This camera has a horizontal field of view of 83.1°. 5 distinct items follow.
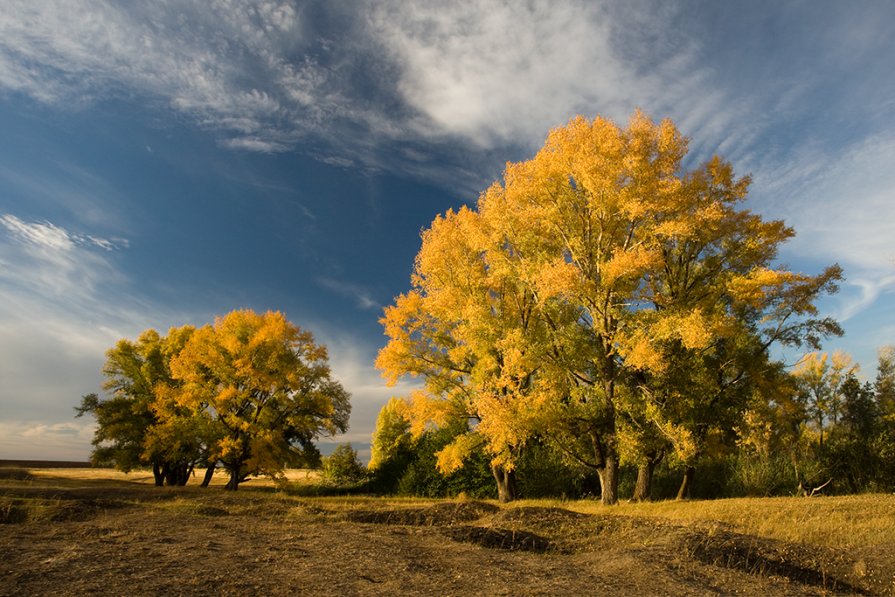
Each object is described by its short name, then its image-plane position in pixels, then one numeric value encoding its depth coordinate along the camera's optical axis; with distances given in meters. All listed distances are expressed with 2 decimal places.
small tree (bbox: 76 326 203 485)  35.06
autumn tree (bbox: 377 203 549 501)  19.59
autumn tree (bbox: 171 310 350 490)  30.80
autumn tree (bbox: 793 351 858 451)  33.53
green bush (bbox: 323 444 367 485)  34.75
